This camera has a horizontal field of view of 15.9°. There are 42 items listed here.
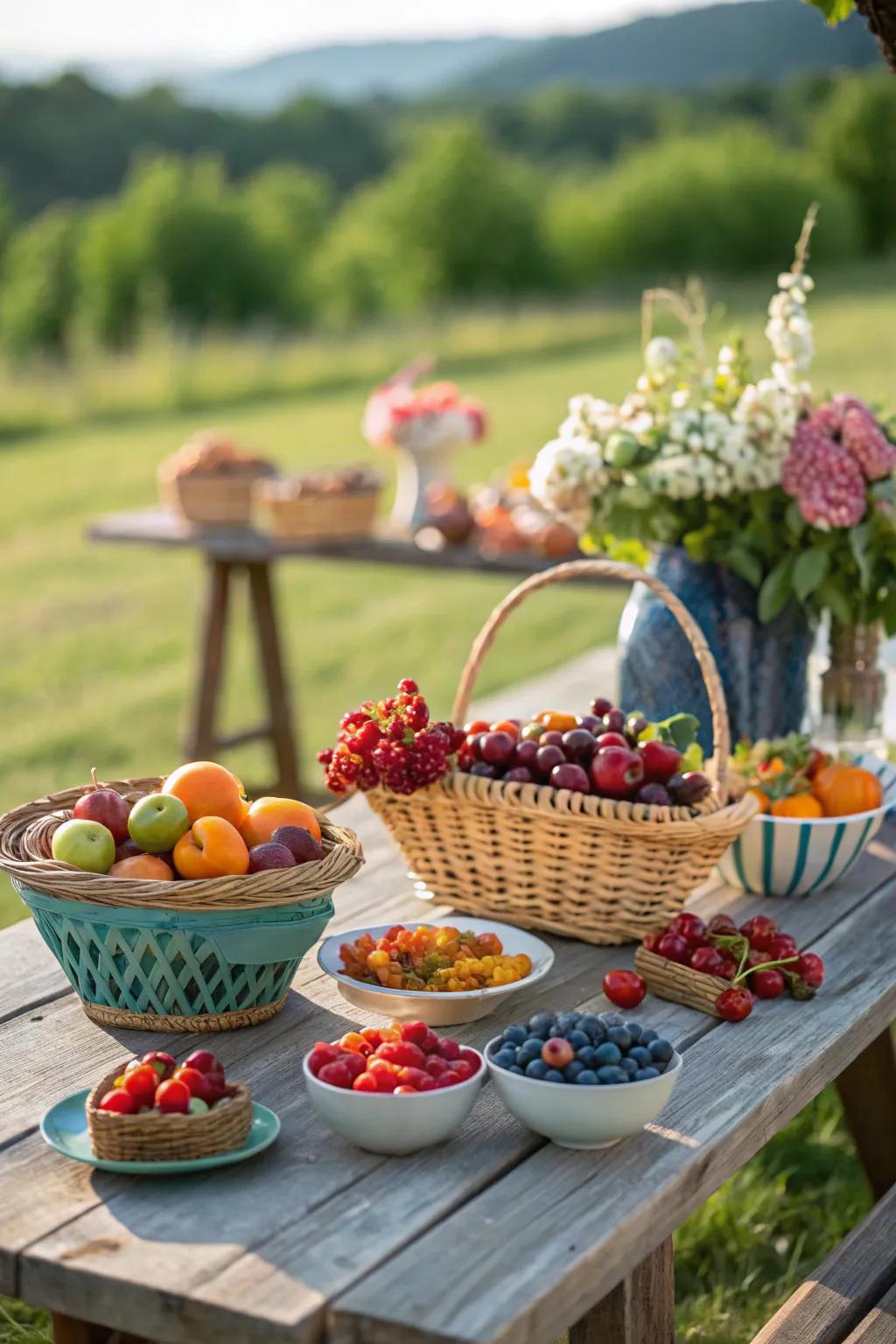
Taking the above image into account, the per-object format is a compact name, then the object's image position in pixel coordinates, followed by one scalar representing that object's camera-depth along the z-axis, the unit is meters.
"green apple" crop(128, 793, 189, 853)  2.47
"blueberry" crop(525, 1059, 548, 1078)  2.28
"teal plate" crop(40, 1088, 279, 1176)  2.23
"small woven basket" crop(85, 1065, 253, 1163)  2.24
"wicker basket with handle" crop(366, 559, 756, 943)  2.62
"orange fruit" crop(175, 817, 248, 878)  2.45
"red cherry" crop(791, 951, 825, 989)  2.57
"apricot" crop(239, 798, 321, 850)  2.51
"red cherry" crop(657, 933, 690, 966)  2.56
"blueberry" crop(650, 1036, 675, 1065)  2.29
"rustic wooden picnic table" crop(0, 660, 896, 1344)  2.11
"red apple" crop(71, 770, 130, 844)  2.51
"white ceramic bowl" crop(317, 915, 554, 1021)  2.47
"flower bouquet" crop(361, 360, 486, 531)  4.82
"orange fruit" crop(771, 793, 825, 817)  2.82
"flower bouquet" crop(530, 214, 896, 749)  3.03
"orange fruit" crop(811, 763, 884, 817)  2.83
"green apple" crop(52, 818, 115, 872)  2.46
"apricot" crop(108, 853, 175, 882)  2.45
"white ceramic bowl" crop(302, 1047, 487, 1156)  2.25
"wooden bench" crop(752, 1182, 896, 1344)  2.53
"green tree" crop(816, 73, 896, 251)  30.45
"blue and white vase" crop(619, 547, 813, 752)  3.05
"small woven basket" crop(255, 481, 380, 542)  4.70
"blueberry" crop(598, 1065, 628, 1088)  2.26
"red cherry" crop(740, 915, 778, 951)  2.58
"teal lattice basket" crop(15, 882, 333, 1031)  2.42
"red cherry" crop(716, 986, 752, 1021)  2.51
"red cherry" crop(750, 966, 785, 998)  2.56
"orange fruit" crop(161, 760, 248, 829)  2.51
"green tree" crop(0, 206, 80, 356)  21.85
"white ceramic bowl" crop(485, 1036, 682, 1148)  2.25
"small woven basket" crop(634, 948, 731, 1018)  2.53
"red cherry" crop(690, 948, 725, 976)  2.54
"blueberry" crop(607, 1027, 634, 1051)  2.29
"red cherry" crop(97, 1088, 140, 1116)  2.25
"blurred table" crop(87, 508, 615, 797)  4.63
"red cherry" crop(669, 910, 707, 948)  2.57
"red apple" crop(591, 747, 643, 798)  2.62
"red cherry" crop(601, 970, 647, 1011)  2.53
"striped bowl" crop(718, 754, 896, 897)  2.78
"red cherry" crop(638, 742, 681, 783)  2.64
